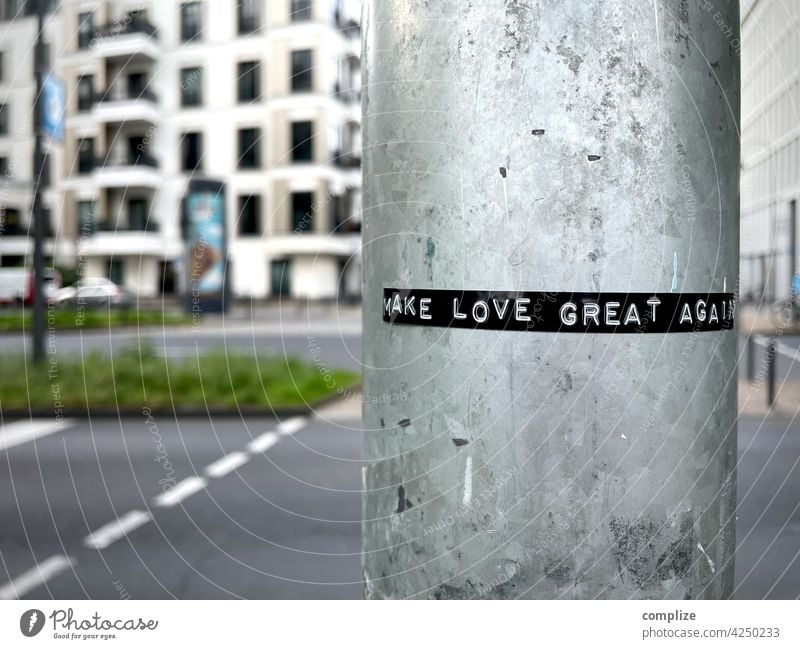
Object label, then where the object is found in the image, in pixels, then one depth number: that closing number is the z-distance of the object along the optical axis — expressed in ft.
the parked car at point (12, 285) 99.09
